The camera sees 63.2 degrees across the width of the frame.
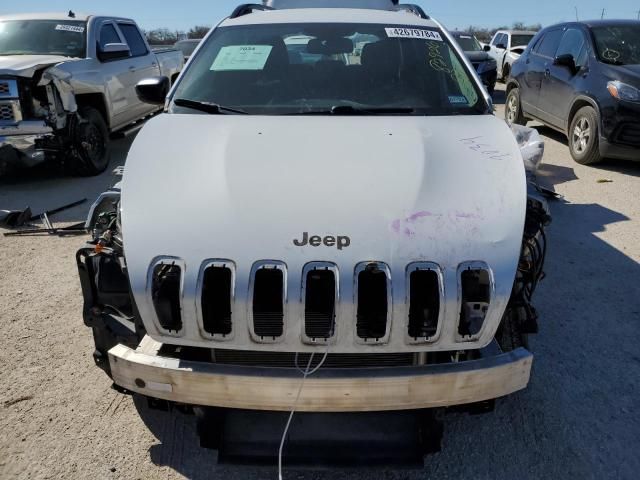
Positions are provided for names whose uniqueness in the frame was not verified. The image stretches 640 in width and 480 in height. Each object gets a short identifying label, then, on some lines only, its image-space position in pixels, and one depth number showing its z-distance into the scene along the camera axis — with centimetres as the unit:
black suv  650
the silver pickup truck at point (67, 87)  604
